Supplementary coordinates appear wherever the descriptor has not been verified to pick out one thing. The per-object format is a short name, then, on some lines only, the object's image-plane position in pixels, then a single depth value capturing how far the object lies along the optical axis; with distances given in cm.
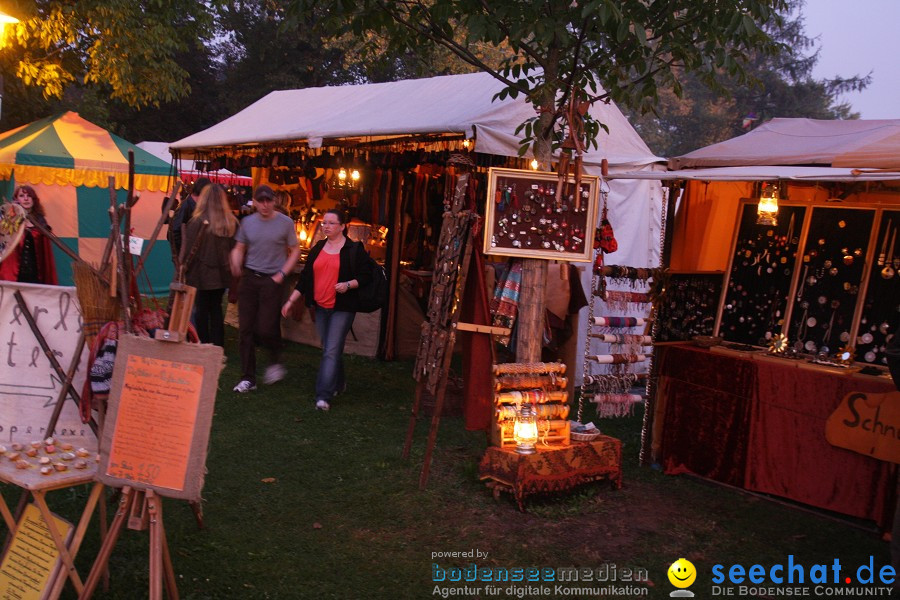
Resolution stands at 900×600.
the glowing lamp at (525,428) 475
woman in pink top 658
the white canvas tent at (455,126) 669
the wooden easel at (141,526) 299
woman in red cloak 604
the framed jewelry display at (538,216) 481
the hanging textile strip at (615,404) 599
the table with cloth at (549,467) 467
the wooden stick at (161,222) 316
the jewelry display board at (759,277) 560
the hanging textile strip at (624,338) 587
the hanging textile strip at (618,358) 586
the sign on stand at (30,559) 308
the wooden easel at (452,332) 494
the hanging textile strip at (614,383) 605
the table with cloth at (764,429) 475
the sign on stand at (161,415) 304
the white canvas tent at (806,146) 468
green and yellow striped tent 1160
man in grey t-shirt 691
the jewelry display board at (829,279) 527
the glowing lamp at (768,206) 547
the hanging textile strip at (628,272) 584
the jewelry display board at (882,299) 508
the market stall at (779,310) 486
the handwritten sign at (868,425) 453
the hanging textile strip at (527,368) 480
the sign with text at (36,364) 380
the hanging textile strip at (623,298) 600
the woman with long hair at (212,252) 710
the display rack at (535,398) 478
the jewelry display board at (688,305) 571
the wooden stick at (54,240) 338
